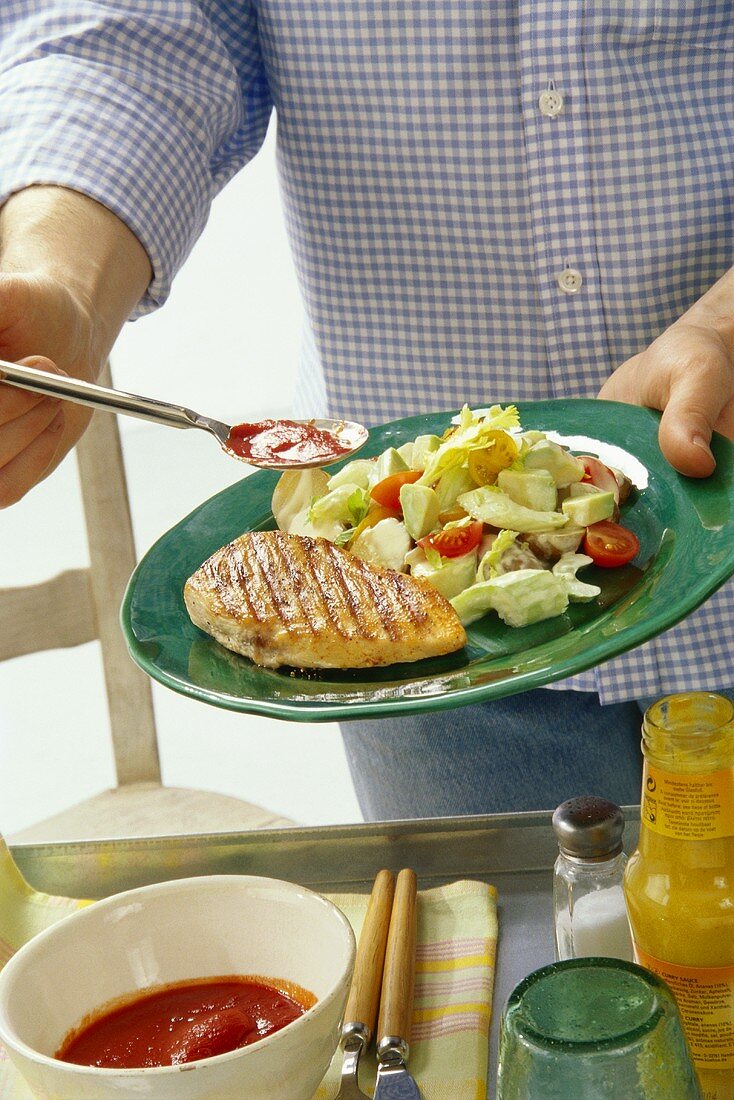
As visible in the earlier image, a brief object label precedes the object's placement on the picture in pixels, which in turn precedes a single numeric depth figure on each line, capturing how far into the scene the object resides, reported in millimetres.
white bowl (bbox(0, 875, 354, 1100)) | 1284
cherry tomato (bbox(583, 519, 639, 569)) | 1432
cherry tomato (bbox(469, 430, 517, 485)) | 1503
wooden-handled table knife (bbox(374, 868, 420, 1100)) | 1307
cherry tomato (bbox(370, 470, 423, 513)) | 1506
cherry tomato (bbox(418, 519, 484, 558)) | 1465
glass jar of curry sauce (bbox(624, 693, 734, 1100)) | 1273
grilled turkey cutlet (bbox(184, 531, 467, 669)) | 1390
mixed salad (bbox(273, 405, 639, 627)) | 1435
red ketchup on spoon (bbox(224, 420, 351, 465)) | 1512
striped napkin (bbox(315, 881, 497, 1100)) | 1333
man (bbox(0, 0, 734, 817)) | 1642
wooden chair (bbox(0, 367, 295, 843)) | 1875
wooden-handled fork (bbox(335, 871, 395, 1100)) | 1332
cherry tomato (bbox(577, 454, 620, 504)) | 1487
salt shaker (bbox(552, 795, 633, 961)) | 1351
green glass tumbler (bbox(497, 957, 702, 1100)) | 1197
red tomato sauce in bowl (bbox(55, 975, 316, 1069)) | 1312
